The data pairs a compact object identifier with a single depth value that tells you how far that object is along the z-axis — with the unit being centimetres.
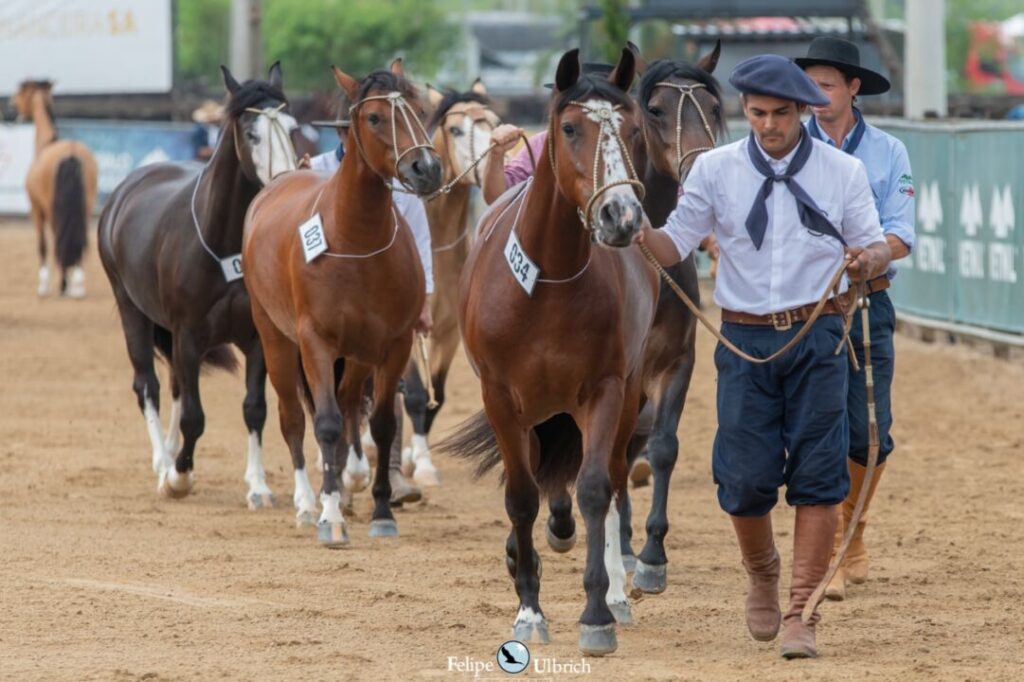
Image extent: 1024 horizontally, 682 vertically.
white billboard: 5934
